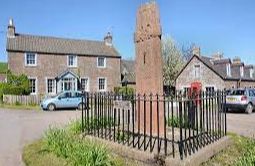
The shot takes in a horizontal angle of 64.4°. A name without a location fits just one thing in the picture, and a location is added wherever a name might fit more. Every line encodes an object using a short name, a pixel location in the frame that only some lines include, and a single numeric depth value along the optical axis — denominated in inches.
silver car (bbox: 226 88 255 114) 592.8
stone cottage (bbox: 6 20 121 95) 961.2
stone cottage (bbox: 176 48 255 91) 971.0
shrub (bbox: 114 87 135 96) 1054.7
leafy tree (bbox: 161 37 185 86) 1365.3
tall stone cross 228.3
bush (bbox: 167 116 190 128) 288.1
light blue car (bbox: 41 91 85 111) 690.1
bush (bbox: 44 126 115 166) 170.4
